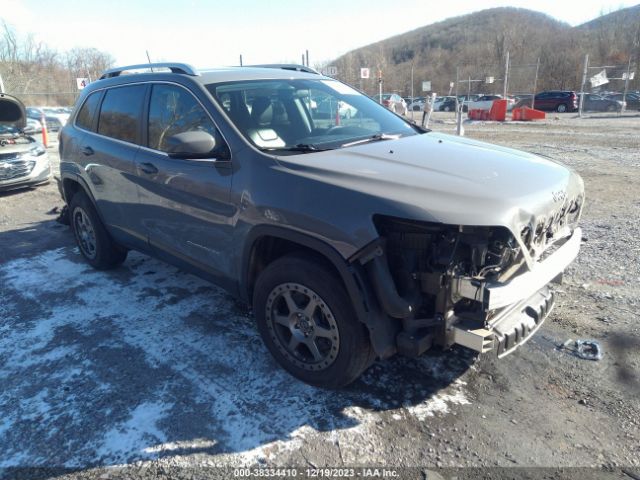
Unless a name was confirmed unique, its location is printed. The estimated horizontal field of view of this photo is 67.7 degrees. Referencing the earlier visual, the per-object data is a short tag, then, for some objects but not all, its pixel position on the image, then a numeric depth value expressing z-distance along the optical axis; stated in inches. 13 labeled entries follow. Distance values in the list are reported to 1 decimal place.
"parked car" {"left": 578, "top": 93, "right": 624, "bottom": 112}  1184.8
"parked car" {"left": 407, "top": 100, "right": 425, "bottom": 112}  1403.5
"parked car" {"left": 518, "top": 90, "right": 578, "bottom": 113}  1261.1
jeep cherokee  99.0
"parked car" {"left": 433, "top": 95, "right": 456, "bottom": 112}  1540.0
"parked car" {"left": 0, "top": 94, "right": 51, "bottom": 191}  344.8
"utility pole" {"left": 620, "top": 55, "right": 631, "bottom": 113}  1083.4
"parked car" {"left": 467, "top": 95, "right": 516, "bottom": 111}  1164.7
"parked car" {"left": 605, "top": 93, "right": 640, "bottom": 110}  1208.8
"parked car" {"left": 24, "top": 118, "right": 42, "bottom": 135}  743.1
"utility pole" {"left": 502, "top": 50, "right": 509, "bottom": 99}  1020.7
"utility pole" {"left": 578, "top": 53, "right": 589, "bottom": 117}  908.5
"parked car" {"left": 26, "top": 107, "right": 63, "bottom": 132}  844.7
